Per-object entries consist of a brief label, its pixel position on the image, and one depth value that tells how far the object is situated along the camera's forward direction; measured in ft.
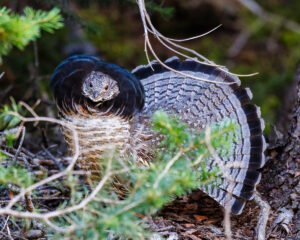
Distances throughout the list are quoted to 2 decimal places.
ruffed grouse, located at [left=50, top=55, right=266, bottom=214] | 24.75
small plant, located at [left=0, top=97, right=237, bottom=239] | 14.26
